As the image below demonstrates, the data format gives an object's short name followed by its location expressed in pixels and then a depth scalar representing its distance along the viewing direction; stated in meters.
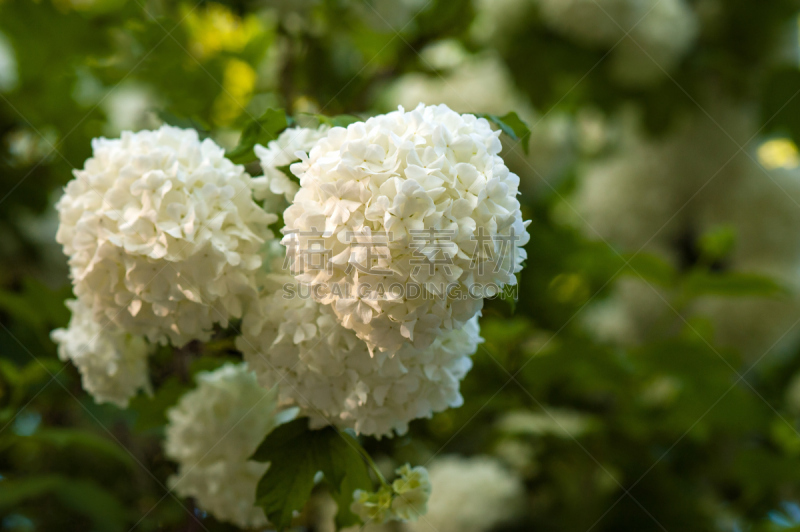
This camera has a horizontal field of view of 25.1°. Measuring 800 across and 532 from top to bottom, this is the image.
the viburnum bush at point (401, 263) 0.54
